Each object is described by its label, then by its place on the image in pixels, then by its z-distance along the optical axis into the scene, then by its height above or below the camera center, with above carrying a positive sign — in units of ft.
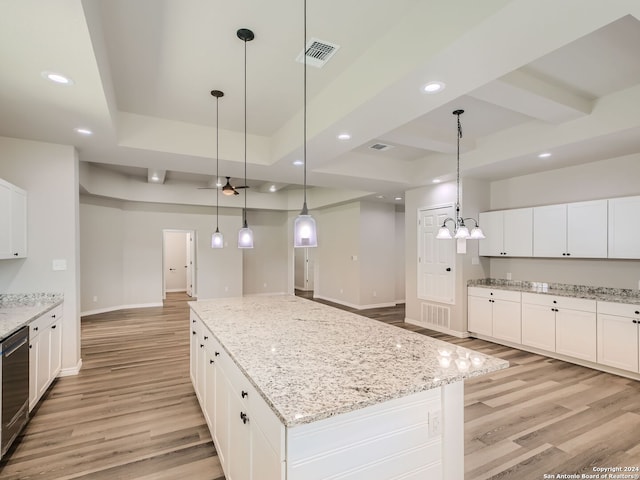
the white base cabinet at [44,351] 9.42 -3.51
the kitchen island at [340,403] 4.05 -2.28
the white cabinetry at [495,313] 15.88 -3.68
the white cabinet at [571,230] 13.60 +0.45
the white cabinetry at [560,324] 13.24 -3.62
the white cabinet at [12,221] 10.12 +0.68
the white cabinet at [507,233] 16.11 +0.39
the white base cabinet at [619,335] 11.94 -3.57
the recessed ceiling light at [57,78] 7.53 +3.83
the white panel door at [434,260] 18.34 -1.12
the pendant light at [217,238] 13.82 +0.14
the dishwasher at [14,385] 7.43 -3.47
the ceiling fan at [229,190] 14.17 +2.22
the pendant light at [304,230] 7.43 +0.25
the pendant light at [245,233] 8.84 +0.28
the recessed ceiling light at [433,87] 7.72 +3.66
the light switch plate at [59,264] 12.25 -0.83
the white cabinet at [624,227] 12.60 +0.50
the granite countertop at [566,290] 13.09 -2.28
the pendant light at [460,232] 11.42 +0.31
